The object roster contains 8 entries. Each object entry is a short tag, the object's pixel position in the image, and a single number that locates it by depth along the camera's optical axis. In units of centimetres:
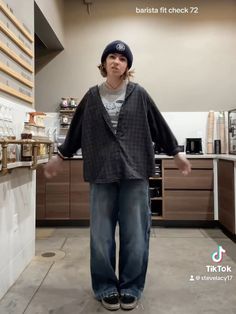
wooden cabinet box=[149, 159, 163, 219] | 337
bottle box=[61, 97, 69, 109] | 375
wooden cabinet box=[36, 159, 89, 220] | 332
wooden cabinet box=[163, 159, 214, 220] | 328
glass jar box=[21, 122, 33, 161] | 187
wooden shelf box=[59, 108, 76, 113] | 375
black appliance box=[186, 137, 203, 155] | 371
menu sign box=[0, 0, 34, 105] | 174
